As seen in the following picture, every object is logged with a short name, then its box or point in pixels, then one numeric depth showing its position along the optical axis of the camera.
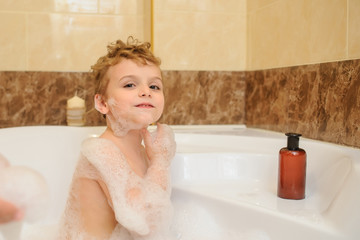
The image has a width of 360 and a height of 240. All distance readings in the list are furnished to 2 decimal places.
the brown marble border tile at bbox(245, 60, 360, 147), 1.31
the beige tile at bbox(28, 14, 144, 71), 2.01
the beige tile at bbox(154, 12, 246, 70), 2.04
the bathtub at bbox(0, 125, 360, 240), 1.00
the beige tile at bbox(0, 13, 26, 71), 1.97
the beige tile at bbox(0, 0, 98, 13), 1.98
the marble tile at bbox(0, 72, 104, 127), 1.97
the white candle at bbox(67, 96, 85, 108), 1.92
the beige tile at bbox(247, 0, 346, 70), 1.40
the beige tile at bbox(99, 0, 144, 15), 2.08
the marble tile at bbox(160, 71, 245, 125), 2.07
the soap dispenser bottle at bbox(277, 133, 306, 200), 1.15
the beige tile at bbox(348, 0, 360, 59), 1.27
